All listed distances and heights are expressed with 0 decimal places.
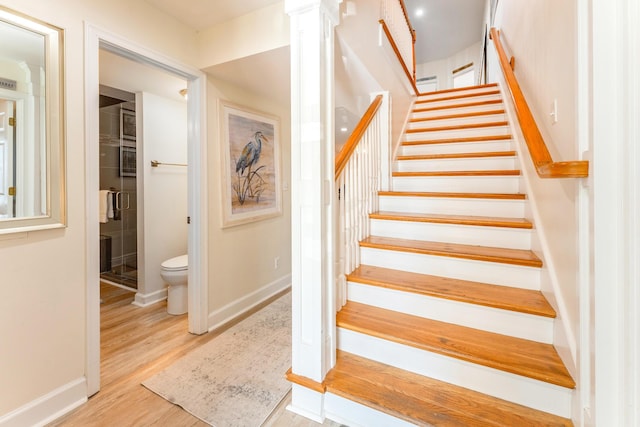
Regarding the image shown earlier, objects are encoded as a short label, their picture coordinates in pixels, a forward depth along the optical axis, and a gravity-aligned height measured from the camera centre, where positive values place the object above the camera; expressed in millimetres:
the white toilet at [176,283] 2482 -657
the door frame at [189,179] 1535 +220
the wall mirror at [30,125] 1279 +423
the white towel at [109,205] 2961 +68
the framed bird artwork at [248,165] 2400 +440
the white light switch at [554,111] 1271 +462
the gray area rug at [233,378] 1432 -1012
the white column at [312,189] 1277 +100
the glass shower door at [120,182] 3082 +335
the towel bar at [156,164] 2881 +505
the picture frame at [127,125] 3049 +954
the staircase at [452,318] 1130 -570
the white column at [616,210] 712 -3
